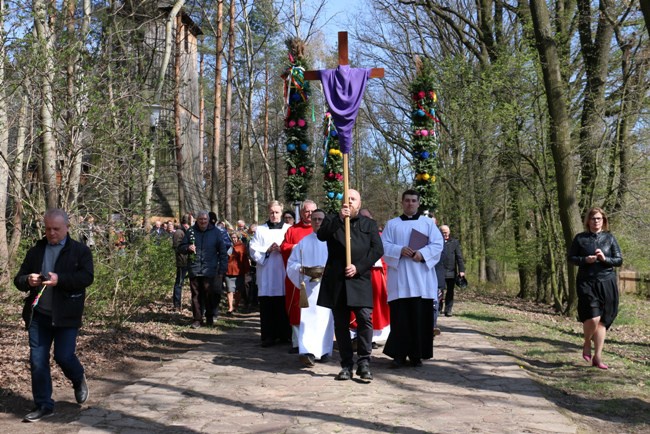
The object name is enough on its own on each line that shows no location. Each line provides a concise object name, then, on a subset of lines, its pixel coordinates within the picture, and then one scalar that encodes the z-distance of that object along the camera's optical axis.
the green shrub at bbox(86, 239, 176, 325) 10.33
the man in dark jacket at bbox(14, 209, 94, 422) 6.04
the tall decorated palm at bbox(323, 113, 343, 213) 15.72
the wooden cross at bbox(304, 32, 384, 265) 7.65
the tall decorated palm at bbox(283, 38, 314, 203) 15.41
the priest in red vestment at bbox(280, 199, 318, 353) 9.34
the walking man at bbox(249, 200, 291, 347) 10.31
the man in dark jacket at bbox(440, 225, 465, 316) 14.70
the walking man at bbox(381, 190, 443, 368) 8.32
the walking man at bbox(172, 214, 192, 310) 13.91
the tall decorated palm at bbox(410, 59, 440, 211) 16.66
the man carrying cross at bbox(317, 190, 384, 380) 7.61
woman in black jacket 8.40
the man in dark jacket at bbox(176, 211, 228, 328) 11.47
